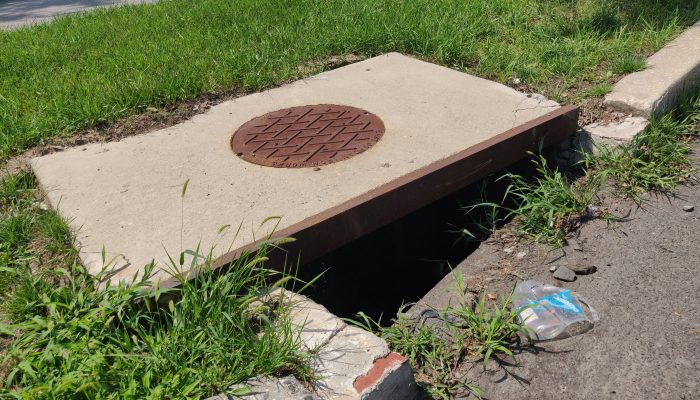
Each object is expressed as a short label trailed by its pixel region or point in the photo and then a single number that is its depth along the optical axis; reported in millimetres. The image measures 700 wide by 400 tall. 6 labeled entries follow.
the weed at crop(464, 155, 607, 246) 3076
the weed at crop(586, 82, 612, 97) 3930
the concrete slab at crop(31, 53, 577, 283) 2631
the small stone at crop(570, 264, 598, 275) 2777
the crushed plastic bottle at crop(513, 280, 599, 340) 2439
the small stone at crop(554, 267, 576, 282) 2742
